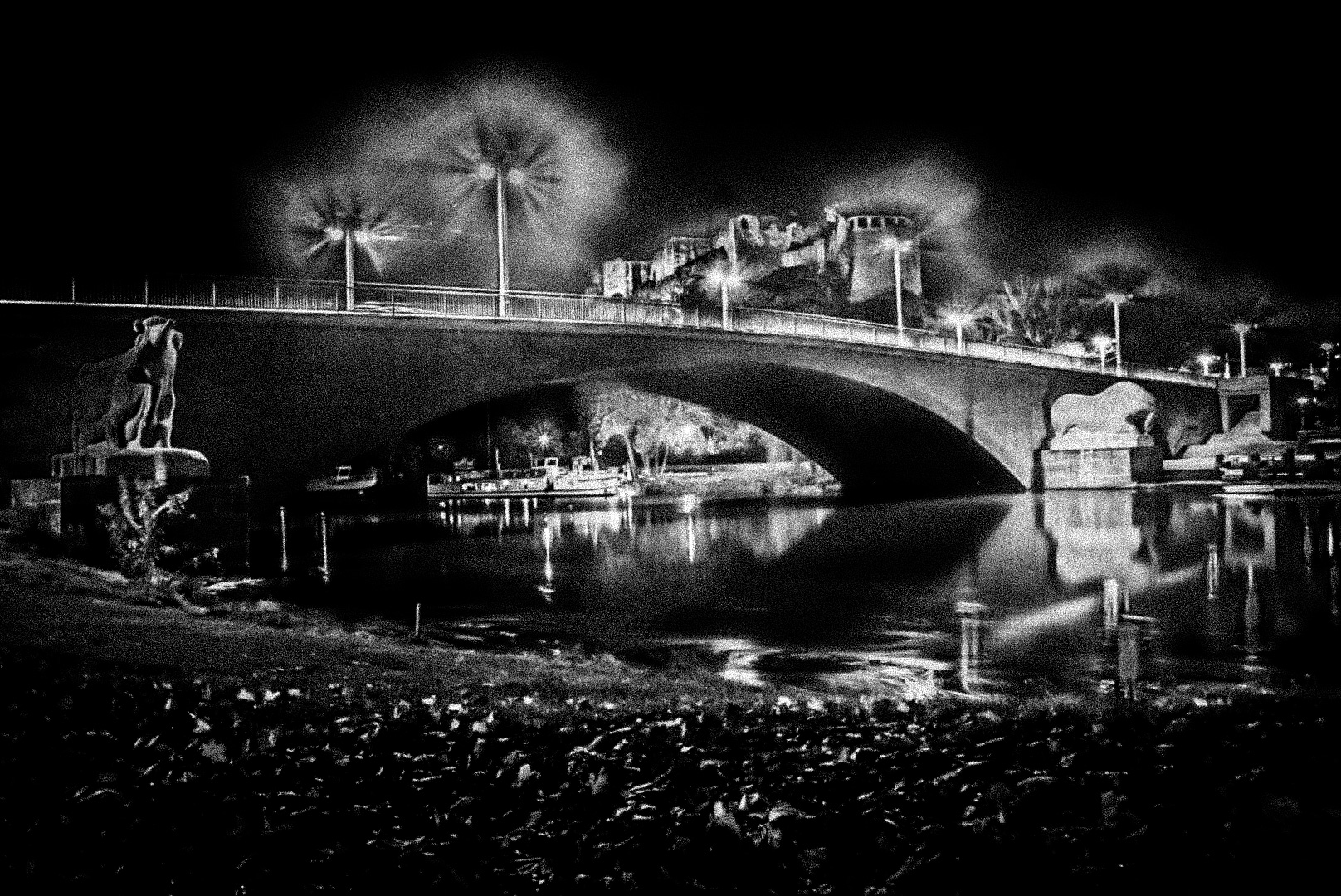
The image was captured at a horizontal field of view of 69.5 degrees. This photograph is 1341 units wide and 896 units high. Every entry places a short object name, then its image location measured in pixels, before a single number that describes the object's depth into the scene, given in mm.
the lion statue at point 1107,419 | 47031
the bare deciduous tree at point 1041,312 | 76688
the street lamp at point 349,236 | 27734
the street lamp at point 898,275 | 49500
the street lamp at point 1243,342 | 70312
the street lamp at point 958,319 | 46672
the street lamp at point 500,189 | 32112
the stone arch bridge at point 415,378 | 23000
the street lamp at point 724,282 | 36331
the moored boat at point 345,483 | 57366
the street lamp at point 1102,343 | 67356
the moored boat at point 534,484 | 56562
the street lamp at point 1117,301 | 63069
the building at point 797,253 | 102562
